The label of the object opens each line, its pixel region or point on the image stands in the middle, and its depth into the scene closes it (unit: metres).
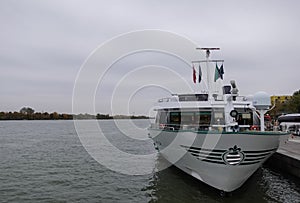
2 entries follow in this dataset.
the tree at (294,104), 46.15
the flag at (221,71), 14.43
